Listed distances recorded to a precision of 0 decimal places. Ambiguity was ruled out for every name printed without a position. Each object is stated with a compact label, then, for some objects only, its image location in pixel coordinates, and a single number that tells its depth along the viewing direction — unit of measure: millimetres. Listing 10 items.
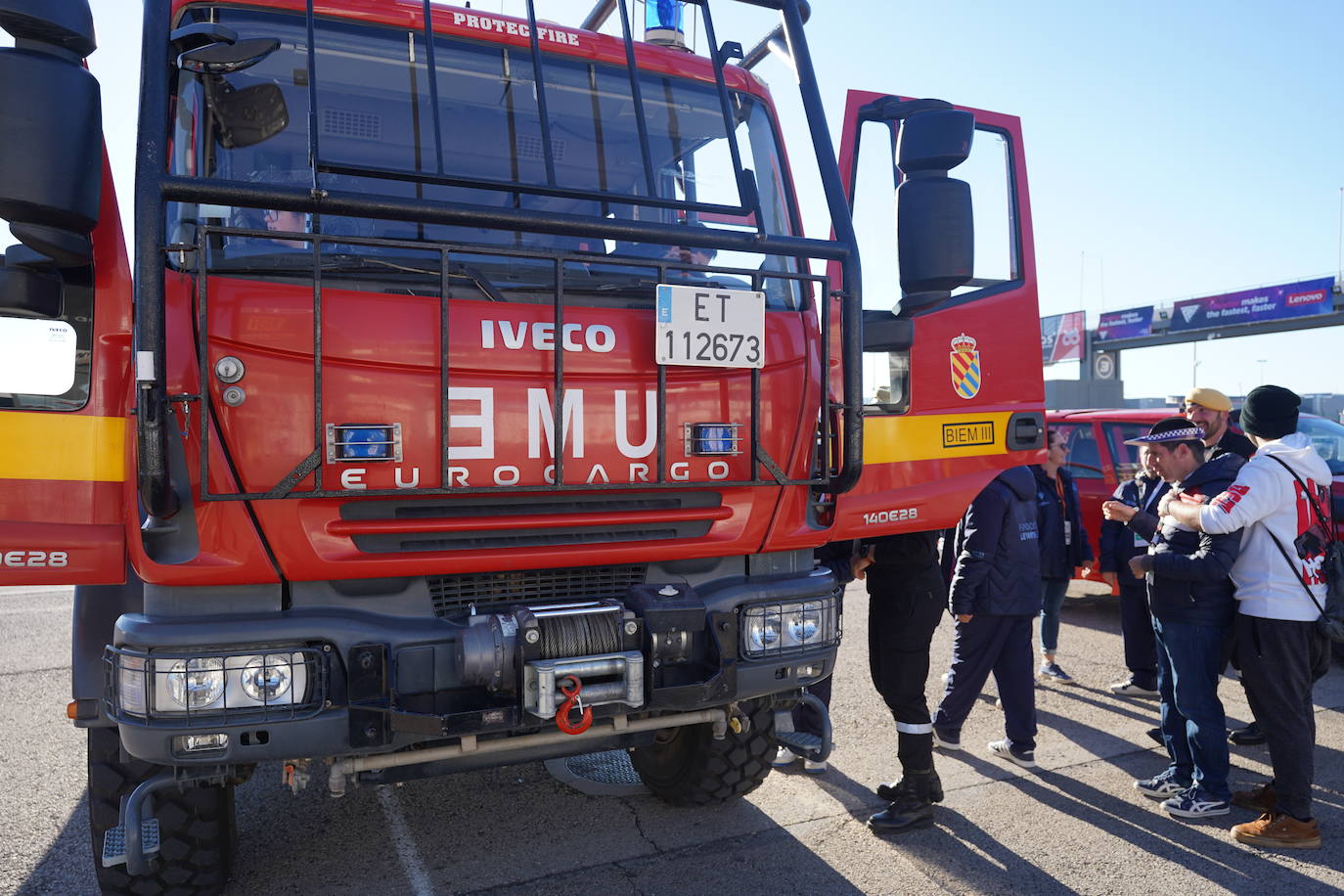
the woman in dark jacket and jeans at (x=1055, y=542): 5859
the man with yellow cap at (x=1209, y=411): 4602
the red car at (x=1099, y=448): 7840
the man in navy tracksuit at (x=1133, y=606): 5695
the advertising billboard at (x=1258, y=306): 31156
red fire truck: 2430
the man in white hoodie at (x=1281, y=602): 3617
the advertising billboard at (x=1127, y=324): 37750
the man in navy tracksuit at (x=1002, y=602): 4441
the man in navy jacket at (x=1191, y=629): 3873
